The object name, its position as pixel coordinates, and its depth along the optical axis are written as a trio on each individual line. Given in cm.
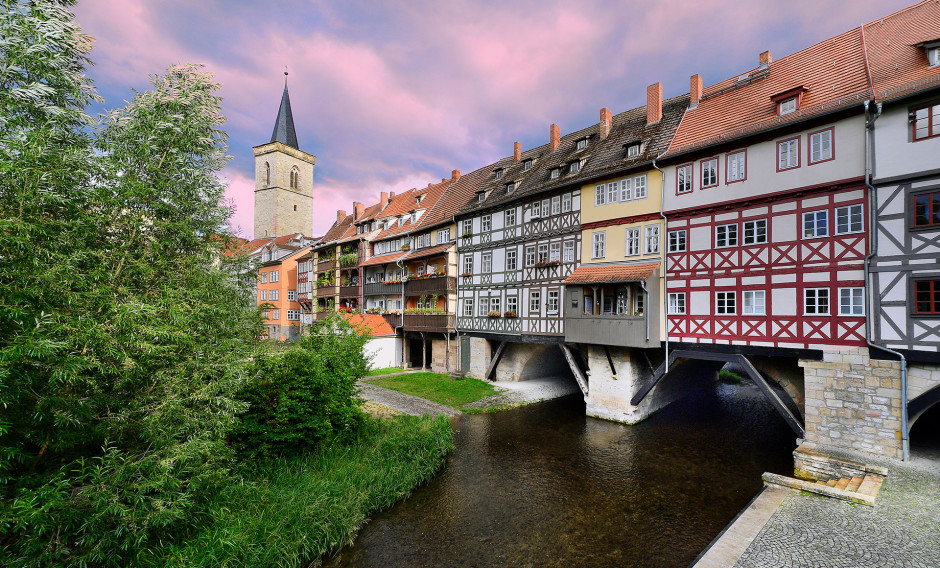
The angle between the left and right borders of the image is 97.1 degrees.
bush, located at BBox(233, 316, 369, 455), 1049
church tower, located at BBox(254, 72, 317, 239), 5378
